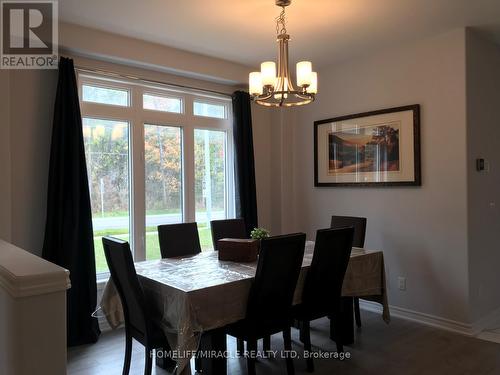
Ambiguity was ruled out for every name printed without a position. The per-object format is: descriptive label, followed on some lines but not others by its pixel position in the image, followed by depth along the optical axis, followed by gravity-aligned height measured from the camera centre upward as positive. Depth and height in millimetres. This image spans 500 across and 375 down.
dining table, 2213 -669
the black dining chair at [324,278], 2797 -659
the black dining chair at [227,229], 3727 -383
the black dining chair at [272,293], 2422 -667
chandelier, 2850 +789
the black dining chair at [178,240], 3320 -428
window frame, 3839 +735
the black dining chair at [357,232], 3764 -436
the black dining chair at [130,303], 2328 -688
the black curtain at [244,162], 4668 +322
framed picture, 3957 +413
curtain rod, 3666 +1141
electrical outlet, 4027 -989
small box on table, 2996 -464
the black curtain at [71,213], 3344 -181
